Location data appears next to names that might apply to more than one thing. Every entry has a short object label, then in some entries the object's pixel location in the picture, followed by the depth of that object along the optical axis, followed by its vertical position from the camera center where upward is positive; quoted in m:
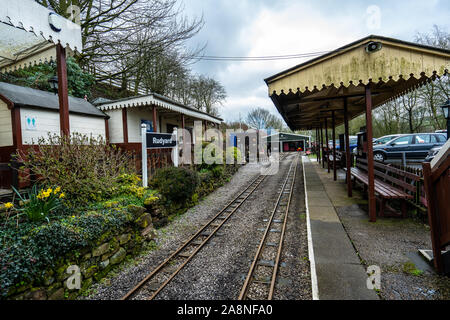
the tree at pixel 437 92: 18.14 +4.55
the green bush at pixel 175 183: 6.33 -0.87
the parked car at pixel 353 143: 20.11 +0.31
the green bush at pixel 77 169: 4.08 -0.23
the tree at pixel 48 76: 10.70 +4.11
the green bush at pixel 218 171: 10.85 -0.97
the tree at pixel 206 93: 32.08 +8.72
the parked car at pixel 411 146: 12.26 -0.09
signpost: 5.86 +0.36
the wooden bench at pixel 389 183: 4.88 -1.06
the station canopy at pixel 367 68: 4.36 +1.63
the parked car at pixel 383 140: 15.81 +0.38
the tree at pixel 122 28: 10.64 +6.44
